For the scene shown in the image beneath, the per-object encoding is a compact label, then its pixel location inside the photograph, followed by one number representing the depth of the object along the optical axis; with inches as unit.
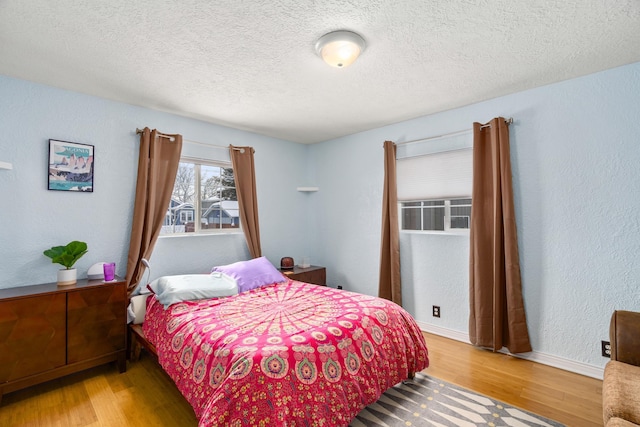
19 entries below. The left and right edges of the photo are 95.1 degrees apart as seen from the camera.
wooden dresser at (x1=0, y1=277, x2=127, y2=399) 80.5
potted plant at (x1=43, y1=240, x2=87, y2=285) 92.7
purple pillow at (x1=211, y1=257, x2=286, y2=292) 116.6
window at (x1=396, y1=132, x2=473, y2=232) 123.2
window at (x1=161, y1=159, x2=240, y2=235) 131.9
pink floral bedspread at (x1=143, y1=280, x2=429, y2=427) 58.1
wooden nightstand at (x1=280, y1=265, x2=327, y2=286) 147.6
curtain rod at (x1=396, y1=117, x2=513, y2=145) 109.3
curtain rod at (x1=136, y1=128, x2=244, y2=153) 117.4
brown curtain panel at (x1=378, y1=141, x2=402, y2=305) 137.4
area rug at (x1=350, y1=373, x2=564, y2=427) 73.4
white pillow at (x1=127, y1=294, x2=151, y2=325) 108.7
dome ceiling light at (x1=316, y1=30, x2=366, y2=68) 71.7
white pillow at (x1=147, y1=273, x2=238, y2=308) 98.0
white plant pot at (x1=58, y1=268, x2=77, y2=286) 93.0
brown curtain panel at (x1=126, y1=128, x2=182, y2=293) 113.1
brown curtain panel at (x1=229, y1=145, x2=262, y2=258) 146.3
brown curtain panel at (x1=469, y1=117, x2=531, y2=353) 106.0
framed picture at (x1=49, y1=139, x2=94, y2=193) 100.7
